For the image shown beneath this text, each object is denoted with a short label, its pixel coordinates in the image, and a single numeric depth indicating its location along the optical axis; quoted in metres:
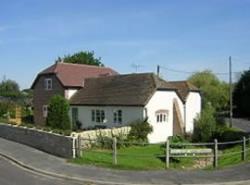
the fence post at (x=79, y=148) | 16.17
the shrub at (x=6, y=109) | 38.30
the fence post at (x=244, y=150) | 16.37
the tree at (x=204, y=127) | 29.07
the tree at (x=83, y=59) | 65.30
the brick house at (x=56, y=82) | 34.07
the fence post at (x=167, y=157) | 15.02
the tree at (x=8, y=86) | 78.21
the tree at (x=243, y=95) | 54.08
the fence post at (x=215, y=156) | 15.12
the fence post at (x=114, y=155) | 15.02
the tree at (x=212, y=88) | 55.23
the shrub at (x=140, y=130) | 25.68
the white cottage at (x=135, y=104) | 28.25
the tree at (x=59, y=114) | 30.48
